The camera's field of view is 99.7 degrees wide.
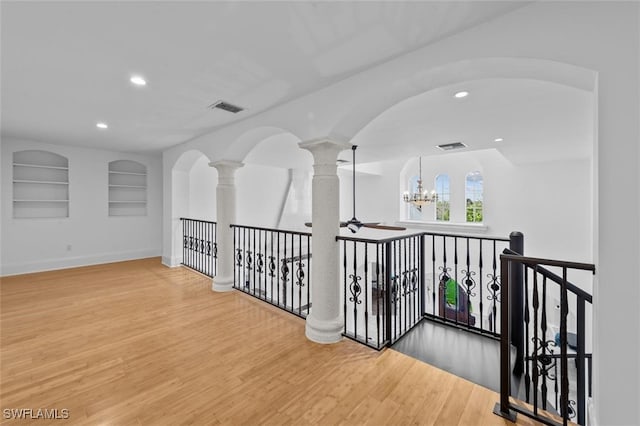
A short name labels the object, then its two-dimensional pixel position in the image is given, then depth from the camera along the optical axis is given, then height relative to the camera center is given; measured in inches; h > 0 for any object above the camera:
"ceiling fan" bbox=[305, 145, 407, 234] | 159.0 -7.7
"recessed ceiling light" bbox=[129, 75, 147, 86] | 101.7 +51.2
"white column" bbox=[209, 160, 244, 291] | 170.4 -0.4
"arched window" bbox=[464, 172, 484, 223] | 325.7 +19.4
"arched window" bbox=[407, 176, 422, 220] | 379.6 +6.9
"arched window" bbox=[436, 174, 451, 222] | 351.3 +18.1
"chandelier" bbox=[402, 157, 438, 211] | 300.8 +15.7
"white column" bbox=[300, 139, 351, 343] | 111.4 -10.9
